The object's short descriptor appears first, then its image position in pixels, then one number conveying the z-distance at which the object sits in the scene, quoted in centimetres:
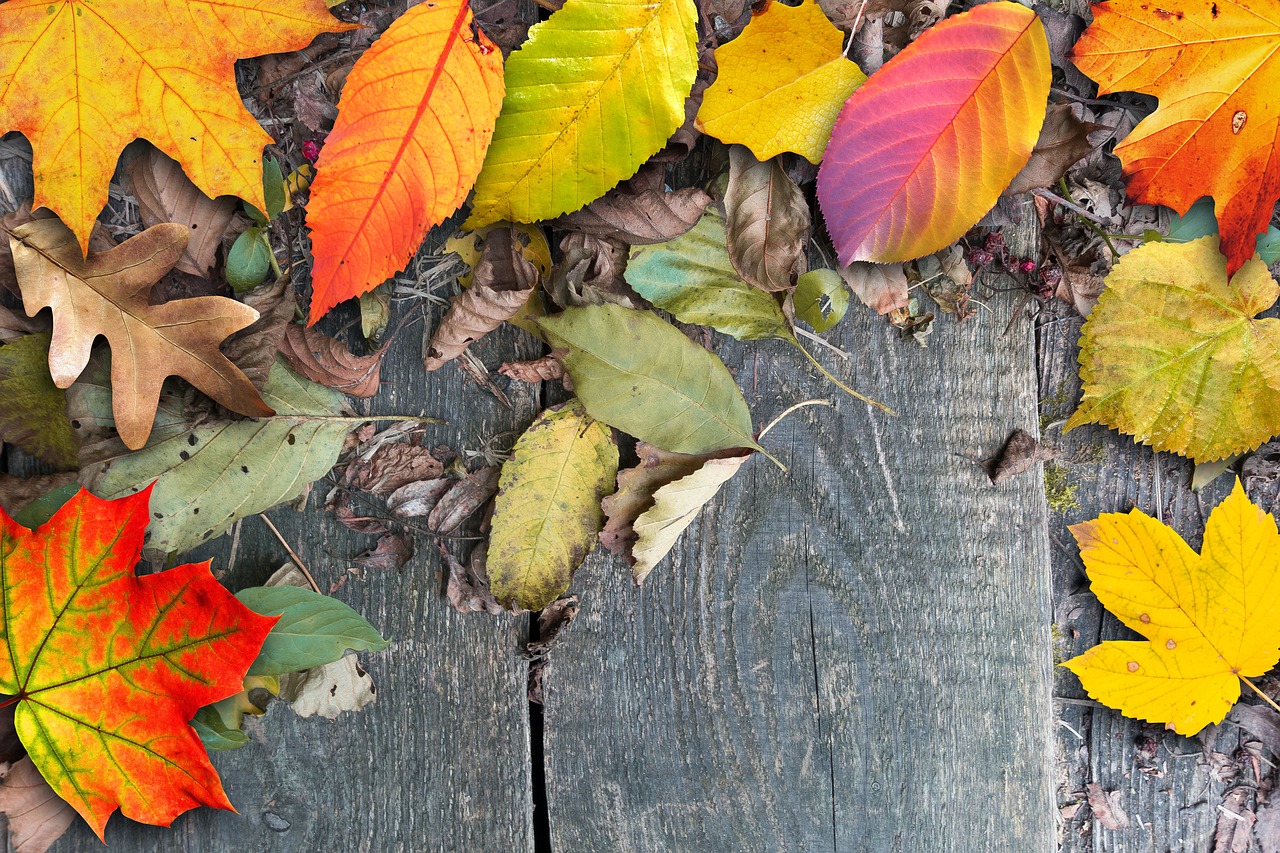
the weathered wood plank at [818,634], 60
